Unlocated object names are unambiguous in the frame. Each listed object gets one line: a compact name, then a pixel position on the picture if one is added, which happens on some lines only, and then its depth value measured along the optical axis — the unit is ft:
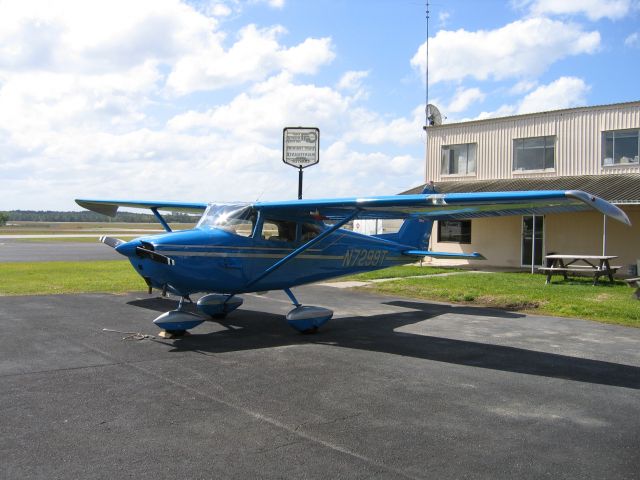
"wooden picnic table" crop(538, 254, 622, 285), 54.24
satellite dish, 84.89
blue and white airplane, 26.73
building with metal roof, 64.34
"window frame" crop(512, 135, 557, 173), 71.26
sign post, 58.95
